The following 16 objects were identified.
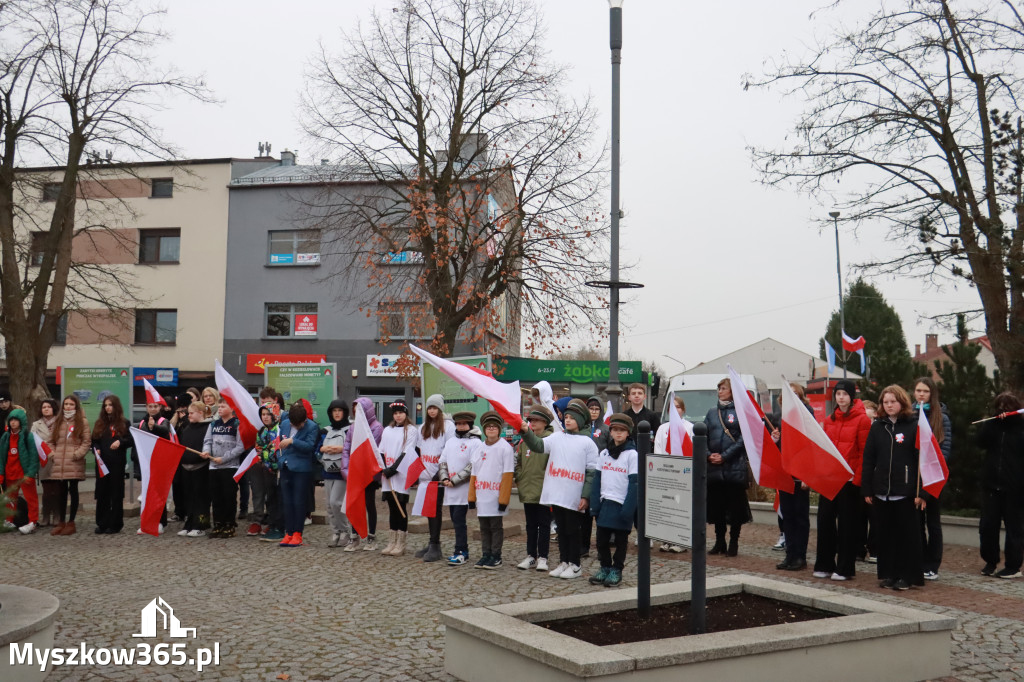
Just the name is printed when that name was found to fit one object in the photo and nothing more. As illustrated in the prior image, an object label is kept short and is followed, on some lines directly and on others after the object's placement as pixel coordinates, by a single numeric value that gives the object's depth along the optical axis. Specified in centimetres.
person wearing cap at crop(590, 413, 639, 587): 917
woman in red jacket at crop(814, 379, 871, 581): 948
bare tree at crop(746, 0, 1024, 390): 1396
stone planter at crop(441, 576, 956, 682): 509
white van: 2394
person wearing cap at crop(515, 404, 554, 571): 1005
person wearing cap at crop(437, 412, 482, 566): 1062
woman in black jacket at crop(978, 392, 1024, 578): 968
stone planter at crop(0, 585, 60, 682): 534
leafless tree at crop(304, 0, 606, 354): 2325
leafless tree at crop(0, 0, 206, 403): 1953
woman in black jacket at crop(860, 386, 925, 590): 883
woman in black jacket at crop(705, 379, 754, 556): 1117
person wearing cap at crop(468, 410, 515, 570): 1036
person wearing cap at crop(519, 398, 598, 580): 966
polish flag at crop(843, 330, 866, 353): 2819
